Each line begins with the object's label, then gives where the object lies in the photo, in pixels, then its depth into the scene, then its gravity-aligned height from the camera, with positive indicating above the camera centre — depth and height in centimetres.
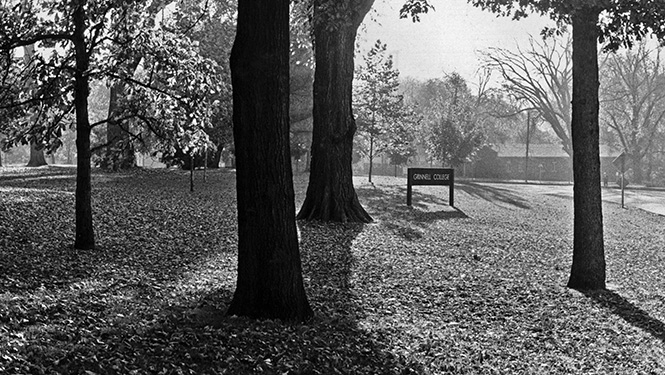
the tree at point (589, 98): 998 +113
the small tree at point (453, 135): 4569 +239
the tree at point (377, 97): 3300 +369
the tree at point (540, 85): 5562 +760
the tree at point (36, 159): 3266 +30
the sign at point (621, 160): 3028 +41
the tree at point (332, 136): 1492 +73
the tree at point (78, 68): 919 +148
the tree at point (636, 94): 6631 +818
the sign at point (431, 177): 2126 -35
